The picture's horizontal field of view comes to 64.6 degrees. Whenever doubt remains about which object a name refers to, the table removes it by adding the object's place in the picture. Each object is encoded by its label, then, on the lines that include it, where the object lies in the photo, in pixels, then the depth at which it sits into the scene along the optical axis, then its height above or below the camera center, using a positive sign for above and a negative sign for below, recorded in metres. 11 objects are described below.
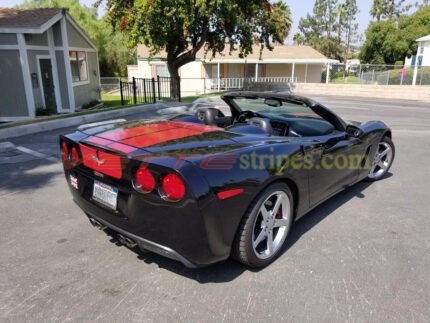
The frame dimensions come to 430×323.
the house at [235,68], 28.92 +0.20
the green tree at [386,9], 50.56 +8.92
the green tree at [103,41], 36.53 +3.11
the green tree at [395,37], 38.00 +3.74
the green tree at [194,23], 14.36 +2.15
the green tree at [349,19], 54.73 +8.19
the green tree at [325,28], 54.12 +6.96
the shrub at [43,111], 12.97 -1.52
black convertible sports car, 2.28 -0.80
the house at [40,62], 11.87 +0.31
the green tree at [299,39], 58.67 +5.40
